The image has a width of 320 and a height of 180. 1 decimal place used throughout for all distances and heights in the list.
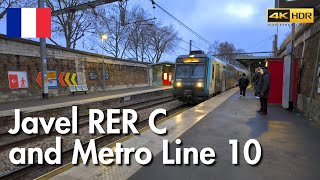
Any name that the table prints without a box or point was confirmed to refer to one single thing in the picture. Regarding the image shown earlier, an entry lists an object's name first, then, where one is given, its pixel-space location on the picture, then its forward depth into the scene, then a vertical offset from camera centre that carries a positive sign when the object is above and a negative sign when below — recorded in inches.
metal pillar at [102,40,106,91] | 854.0 +13.4
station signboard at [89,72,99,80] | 844.2 +20.5
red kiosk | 407.9 +7.1
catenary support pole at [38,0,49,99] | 571.9 +52.5
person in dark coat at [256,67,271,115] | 309.9 -8.7
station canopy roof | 1290.1 +140.5
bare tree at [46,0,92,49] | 1080.4 +299.9
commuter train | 510.1 +11.9
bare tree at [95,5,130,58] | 1294.1 +340.2
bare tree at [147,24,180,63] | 1783.3 +342.5
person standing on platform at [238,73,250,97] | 599.5 -1.1
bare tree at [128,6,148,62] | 1566.5 +333.5
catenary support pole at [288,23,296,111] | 349.2 +17.3
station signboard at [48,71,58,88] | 666.3 +5.8
